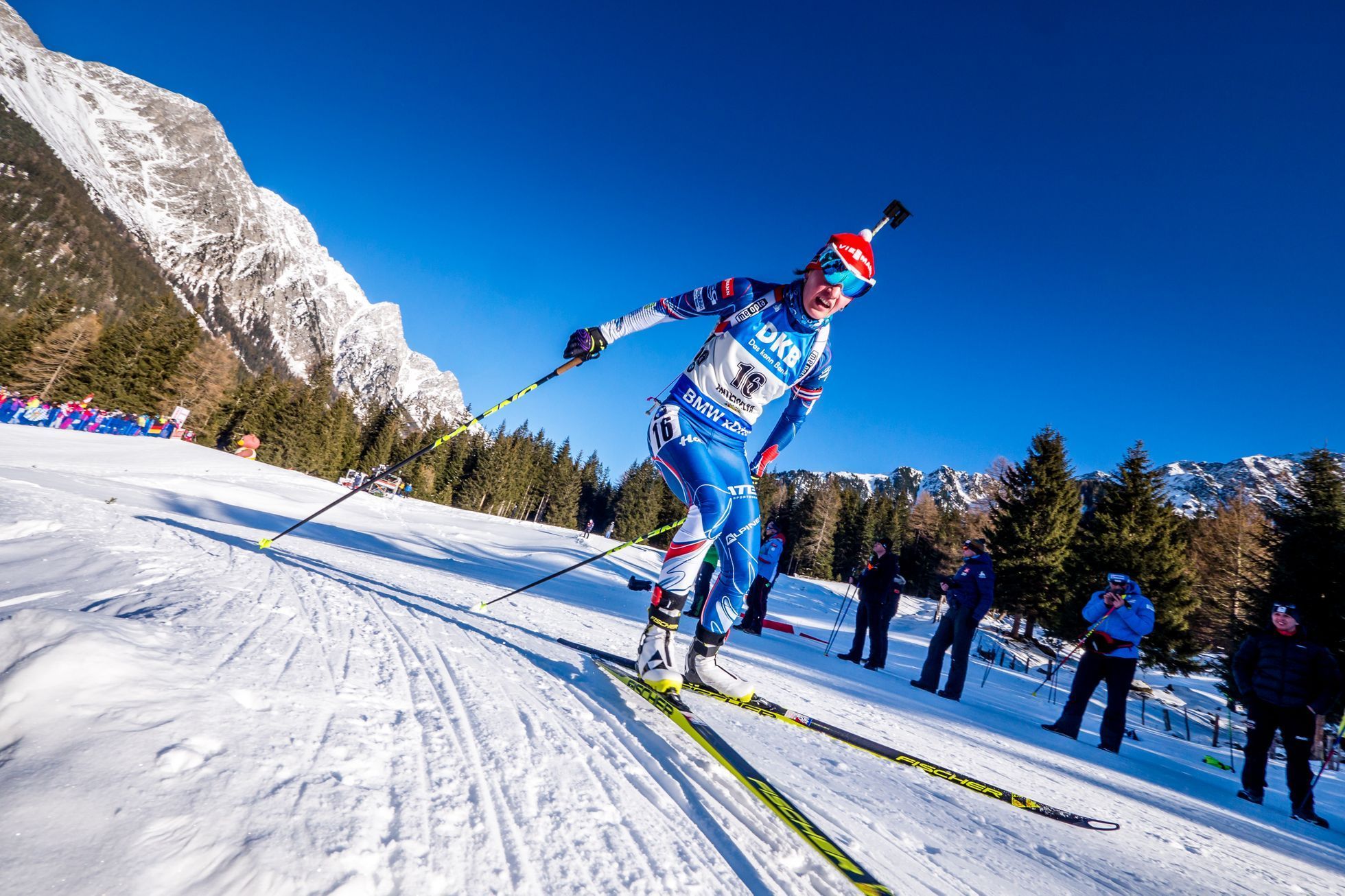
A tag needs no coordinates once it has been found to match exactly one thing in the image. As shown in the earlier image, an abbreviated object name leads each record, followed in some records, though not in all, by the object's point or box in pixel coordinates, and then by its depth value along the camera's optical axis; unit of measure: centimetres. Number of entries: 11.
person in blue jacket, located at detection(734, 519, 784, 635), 931
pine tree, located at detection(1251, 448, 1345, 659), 1266
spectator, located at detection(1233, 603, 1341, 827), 456
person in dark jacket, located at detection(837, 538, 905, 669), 798
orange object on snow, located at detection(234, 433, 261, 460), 3391
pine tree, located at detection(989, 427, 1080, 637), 2294
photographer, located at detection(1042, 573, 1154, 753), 566
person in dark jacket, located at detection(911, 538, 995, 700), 688
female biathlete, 292
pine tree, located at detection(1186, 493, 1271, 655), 2047
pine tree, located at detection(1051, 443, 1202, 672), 1841
